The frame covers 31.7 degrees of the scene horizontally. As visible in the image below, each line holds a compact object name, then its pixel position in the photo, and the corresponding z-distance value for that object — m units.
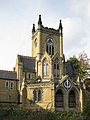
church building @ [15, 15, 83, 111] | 35.41
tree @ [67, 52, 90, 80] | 44.95
